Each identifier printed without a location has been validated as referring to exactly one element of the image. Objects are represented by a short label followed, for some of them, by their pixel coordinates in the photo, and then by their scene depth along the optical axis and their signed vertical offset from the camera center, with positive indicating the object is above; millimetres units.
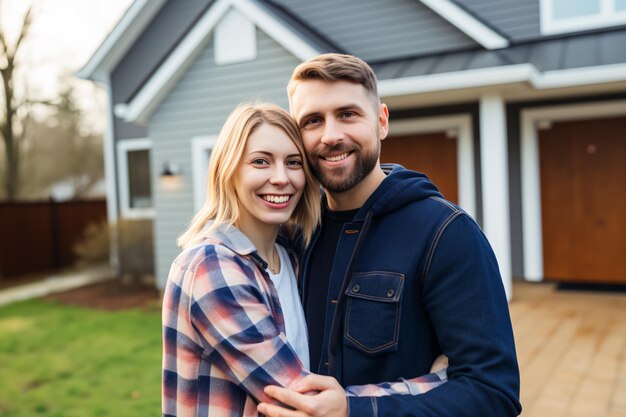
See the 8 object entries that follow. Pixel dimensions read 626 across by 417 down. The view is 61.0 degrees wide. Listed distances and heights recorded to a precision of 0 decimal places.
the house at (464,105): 6660 +1185
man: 1361 -258
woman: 1378 -243
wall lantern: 8270 +445
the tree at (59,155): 20308 +1879
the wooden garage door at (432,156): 8016 +496
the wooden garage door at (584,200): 7371 -243
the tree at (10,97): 15312 +3177
